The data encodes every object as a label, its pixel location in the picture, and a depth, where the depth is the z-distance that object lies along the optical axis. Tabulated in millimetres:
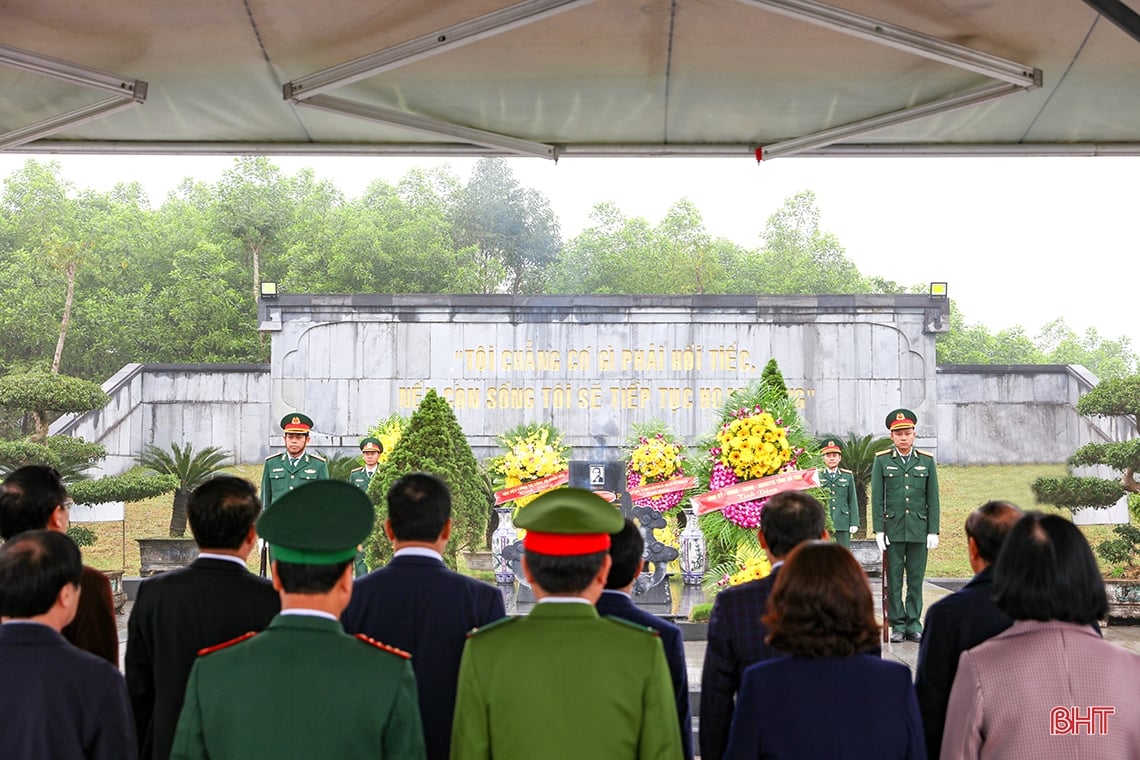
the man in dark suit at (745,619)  2938
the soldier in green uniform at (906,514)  8680
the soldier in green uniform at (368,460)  10781
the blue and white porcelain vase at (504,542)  9789
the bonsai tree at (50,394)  14664
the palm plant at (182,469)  15641
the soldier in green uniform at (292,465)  9188
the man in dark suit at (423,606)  2980
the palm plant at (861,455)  15242
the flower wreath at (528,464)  9789
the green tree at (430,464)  10430
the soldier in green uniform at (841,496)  10523
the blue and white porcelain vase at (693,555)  9945
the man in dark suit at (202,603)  2967
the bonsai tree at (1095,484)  12523
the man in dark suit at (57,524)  3215
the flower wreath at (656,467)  9812
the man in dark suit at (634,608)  2893
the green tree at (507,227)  42781
